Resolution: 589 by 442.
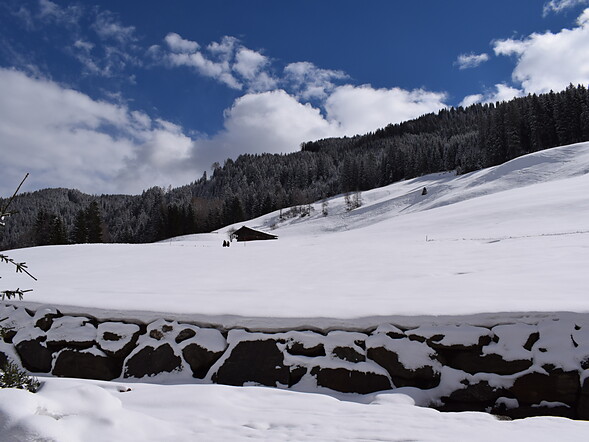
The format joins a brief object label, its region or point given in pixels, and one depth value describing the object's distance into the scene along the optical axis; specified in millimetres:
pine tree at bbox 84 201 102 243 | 56625
